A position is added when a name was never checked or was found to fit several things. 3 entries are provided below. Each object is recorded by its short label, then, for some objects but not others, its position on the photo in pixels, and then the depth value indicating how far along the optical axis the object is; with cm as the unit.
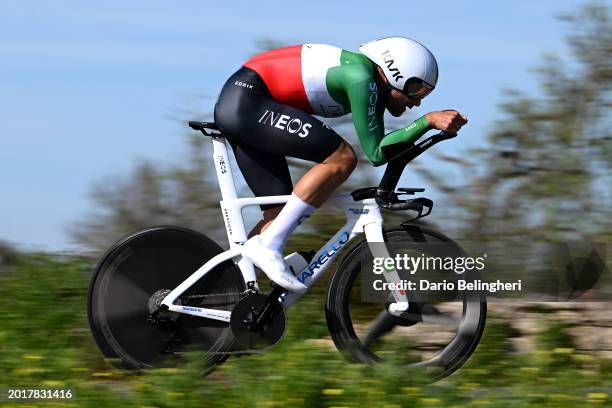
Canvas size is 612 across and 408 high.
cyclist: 1318
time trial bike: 1360
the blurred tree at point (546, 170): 1847
